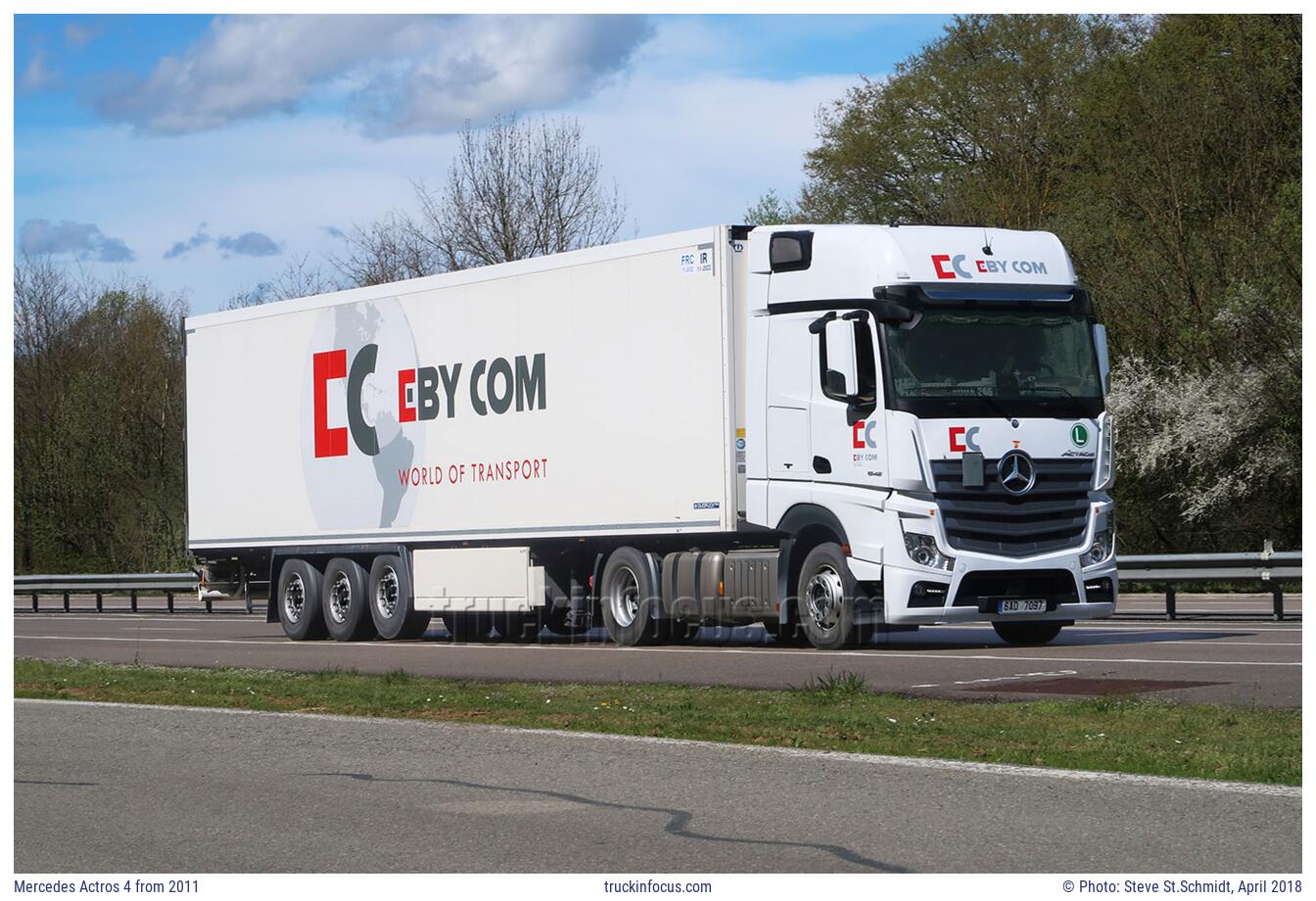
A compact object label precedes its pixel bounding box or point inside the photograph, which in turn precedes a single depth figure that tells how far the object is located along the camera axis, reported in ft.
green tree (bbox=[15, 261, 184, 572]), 191.11
